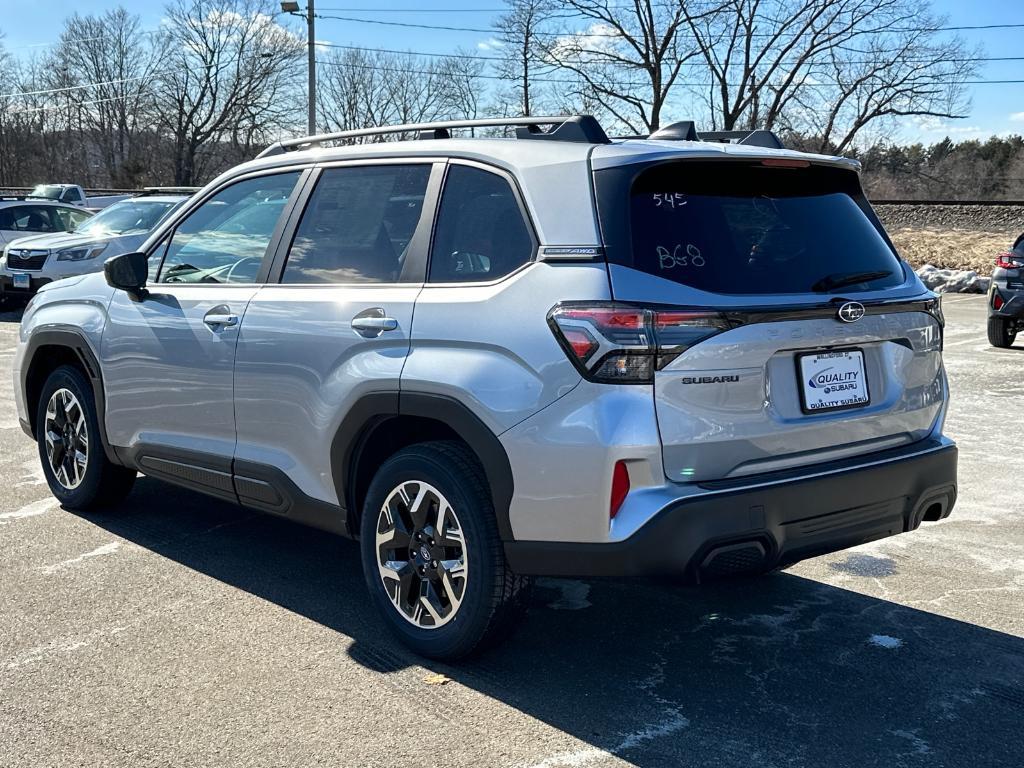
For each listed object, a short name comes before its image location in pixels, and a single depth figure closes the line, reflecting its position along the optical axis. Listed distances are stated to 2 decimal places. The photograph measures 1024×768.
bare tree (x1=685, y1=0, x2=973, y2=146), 44.59
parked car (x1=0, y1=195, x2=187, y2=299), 14.82
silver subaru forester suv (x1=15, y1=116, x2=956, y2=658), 3.09
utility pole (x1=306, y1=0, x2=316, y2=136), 29.06
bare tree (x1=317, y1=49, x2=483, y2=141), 74.50
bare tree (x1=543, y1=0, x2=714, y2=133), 44.72
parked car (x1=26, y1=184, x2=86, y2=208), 26.23
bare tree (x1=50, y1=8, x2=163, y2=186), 72.44
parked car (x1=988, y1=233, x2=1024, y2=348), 12.36
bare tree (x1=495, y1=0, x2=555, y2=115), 45.09
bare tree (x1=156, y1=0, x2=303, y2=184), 70.69
